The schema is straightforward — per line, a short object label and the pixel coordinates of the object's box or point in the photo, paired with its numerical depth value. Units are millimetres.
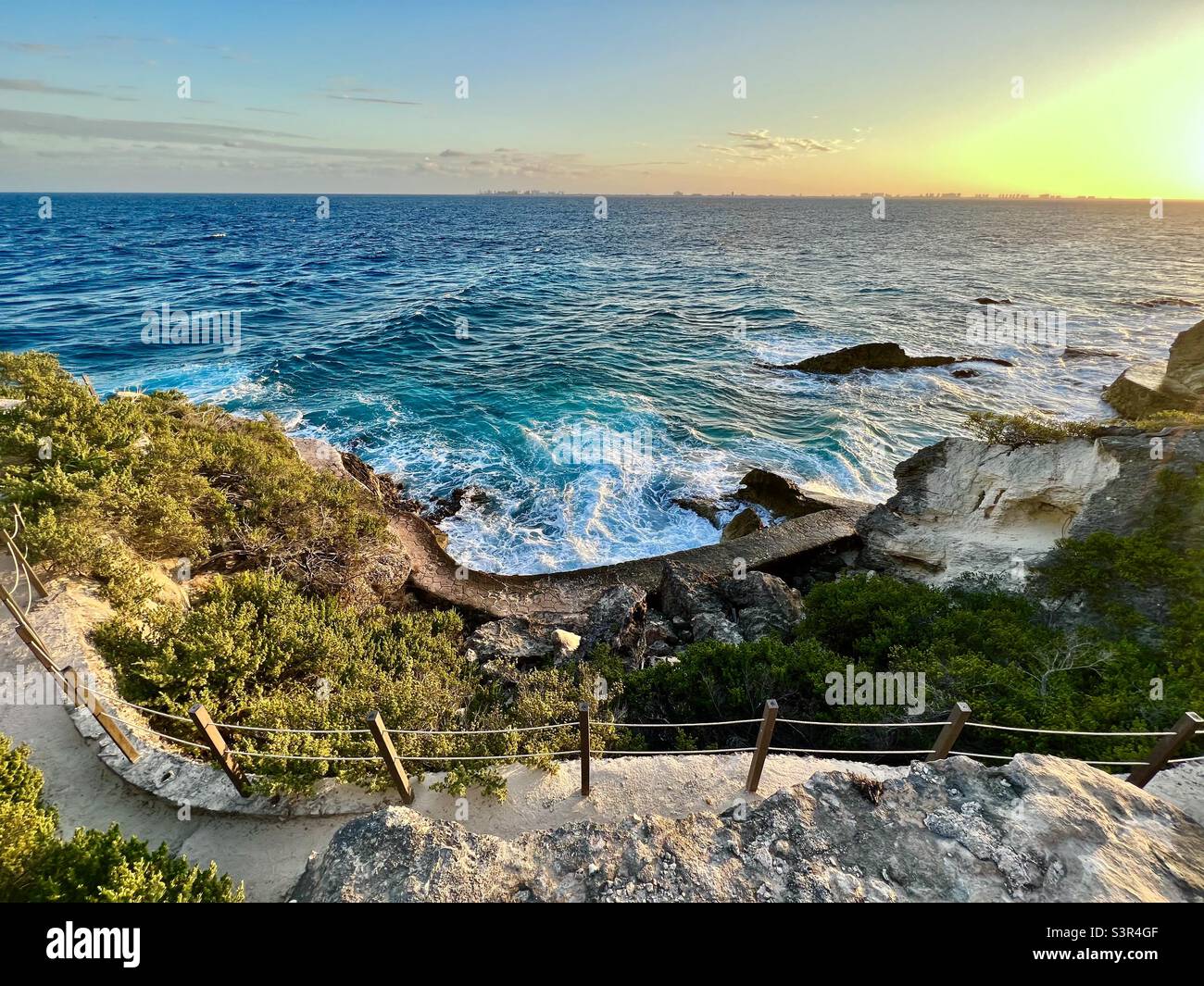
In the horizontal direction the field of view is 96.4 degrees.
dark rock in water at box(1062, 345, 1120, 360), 29688
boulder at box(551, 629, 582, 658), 9250
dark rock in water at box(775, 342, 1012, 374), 27828
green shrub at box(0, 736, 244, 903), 3654
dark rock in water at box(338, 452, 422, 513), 15555
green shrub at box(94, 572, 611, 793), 6129
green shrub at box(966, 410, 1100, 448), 10531
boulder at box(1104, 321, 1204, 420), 18906
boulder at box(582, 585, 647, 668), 9469
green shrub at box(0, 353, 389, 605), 8227
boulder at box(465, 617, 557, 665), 9219
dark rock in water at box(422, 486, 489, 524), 16234
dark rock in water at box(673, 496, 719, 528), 16344
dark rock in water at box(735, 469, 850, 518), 15430
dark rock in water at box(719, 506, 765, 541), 14812
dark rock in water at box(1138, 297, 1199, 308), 41000
